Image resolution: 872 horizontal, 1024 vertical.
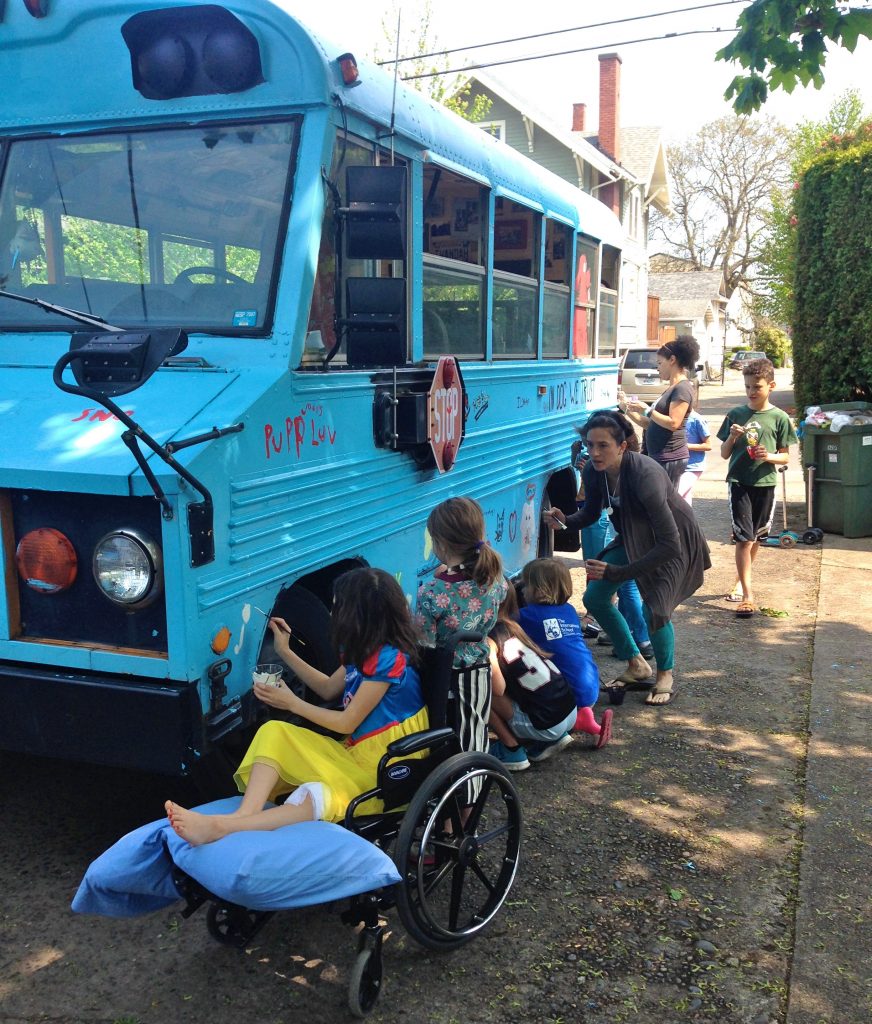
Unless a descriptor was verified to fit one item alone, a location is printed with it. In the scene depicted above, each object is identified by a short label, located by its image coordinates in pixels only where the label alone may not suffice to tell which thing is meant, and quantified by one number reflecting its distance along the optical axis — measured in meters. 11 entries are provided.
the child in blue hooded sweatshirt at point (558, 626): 4.32
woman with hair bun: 6.27
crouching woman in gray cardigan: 4.76
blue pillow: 2.50
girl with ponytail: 3.26
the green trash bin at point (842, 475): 9.15
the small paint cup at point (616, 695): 5.15
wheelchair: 2.68
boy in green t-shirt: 6.79
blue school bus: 2.80
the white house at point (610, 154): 27.12
